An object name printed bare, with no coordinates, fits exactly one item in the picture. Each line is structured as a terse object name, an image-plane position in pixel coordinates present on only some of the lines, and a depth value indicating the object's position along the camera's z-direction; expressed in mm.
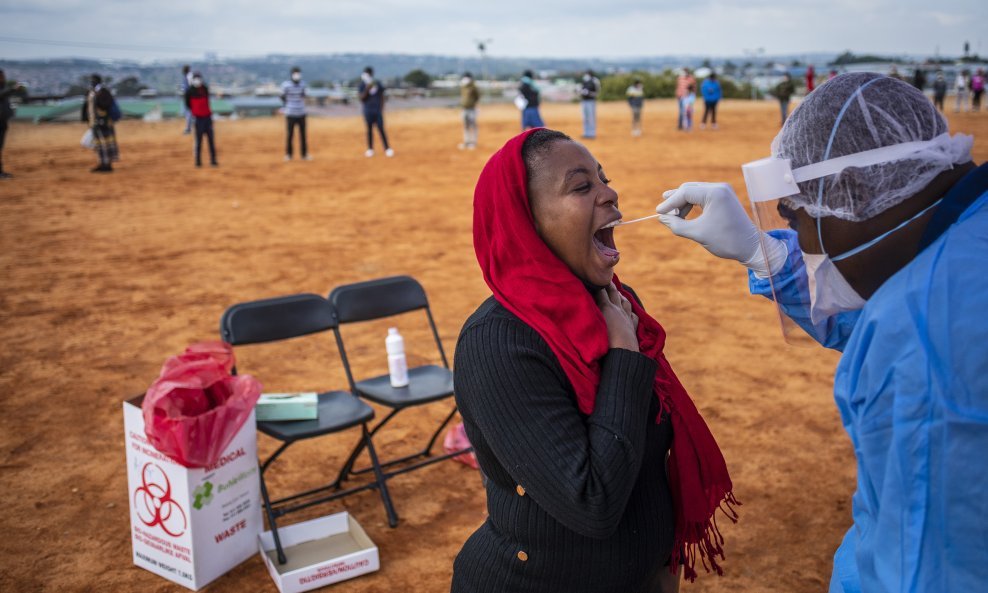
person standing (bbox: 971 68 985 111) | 30734
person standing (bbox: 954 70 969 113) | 30438
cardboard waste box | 3857
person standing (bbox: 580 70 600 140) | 21562
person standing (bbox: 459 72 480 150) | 20250
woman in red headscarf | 1974
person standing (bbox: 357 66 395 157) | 19609
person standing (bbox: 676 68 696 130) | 25328
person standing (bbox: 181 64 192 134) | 22584
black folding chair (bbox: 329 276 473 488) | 4758
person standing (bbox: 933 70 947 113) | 27445
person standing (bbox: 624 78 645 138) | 23906
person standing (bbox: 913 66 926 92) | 30511
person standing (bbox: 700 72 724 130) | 25959
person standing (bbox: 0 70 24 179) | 16562
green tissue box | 4414
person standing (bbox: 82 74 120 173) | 17359
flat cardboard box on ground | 3910
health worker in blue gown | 1464
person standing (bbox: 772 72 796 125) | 25875
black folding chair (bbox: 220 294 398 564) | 4320
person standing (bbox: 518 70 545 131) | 19562
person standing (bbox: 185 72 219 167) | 17484
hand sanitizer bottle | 4848
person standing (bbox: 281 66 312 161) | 18234
